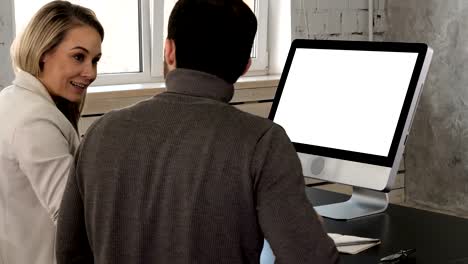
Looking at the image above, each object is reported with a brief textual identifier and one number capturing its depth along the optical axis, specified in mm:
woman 2887
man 2276
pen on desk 2981
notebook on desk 2954
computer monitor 3224
